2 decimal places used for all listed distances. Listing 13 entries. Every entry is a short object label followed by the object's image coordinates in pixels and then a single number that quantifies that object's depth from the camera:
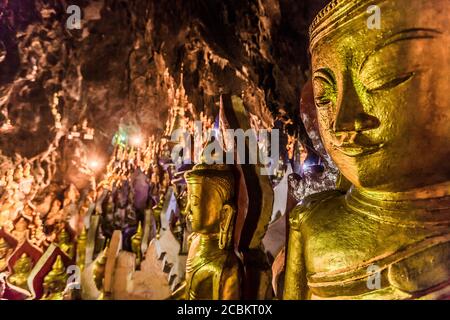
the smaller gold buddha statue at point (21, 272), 3.81
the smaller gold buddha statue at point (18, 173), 6.89
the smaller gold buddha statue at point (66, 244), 5.10
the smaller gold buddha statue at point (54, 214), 7.53
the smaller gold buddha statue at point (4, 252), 4.10
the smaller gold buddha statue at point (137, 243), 5.32
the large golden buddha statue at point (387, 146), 0.72
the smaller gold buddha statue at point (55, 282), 3.62
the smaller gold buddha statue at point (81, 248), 4.55
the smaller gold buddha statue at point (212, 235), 1.63
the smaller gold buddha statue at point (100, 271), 3.75
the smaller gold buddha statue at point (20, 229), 5.49
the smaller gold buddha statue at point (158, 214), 6.07
